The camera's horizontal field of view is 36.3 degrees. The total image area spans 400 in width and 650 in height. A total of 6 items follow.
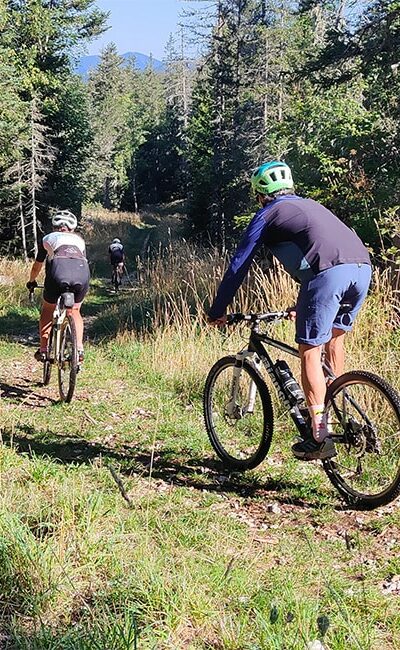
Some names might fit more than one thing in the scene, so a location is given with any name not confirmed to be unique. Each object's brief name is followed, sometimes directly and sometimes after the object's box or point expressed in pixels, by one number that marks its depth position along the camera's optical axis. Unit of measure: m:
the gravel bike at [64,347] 6.36
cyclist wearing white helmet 6.45
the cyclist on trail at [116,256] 20.06
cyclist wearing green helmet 3.80
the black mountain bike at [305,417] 3.90
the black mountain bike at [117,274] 19.98
